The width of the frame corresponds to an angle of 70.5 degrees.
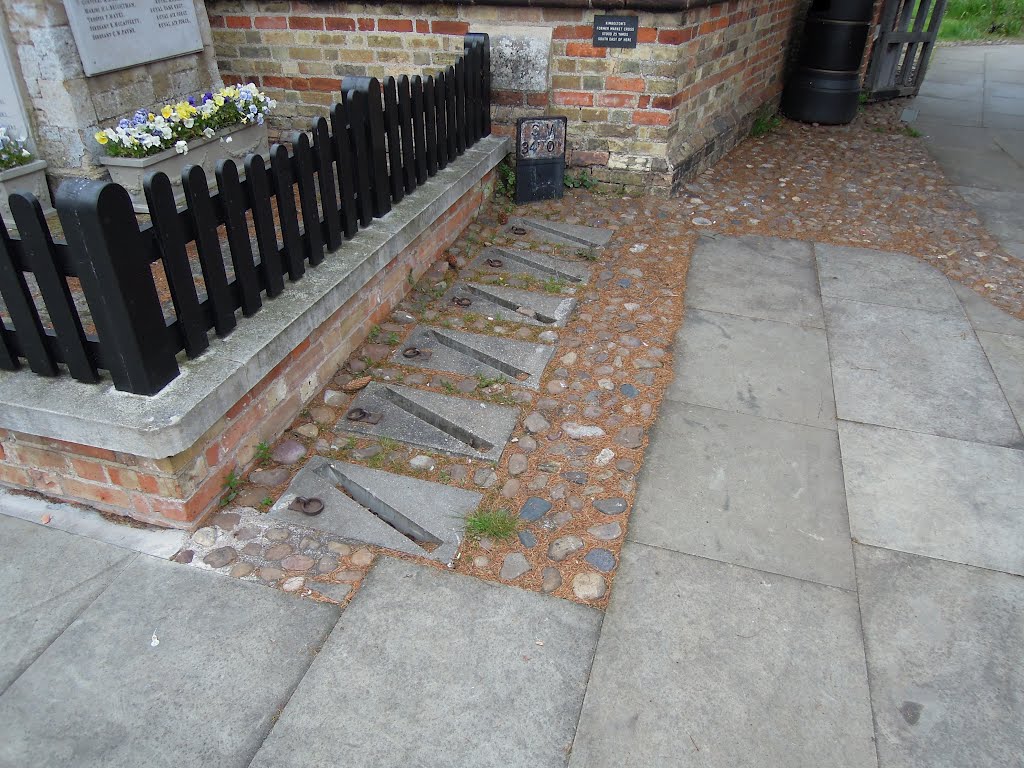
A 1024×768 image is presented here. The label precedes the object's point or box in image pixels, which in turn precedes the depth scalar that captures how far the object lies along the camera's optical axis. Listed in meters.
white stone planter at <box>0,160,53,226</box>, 4.31
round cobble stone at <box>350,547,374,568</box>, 2.66
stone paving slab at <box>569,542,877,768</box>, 2.10
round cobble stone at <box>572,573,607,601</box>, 2.57
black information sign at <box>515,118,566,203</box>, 5.52
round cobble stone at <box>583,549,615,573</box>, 2.68
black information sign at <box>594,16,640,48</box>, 5.32
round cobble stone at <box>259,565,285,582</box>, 2.61
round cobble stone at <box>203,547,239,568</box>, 2.65
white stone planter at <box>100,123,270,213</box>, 4.50
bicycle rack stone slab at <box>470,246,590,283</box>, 4.77
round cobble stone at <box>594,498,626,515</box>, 2.93
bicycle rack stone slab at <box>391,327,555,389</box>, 3.76
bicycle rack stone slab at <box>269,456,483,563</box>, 2.77
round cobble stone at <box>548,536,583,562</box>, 2.72
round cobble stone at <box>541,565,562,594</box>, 2.59
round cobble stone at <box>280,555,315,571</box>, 2.65
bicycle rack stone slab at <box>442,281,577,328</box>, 4.27
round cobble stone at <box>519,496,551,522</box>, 2.89
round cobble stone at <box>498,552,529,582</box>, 2.63
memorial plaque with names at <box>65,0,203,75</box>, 4.30
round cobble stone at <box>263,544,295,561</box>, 2.69
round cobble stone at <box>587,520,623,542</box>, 2.81
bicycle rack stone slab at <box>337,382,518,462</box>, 3.26
